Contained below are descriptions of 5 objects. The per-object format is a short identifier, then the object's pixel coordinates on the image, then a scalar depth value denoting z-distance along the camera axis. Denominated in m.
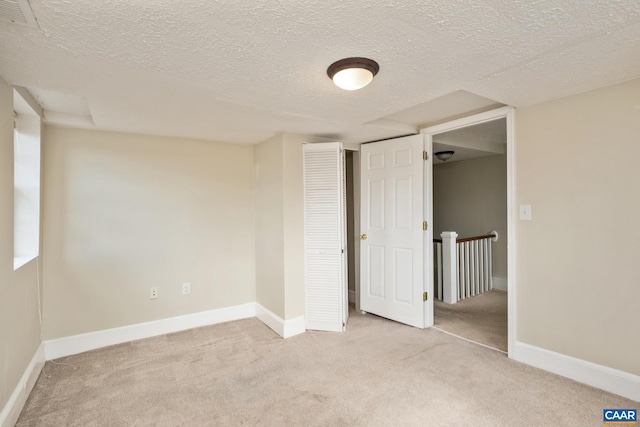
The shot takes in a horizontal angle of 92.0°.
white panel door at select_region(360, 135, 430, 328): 3.18
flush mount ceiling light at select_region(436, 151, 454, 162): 4.33
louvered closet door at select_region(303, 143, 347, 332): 3.18
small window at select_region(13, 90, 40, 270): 2.42
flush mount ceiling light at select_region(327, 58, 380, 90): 1.61
